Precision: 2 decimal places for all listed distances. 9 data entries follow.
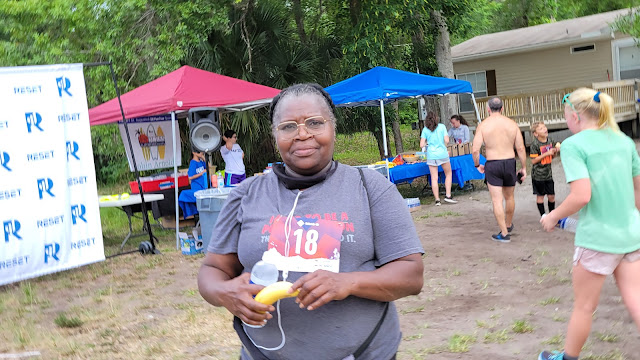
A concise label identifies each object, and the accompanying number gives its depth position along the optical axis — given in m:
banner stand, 9.54
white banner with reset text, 7.32
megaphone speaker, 10.69
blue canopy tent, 12.20
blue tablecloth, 12.74
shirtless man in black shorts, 8.38
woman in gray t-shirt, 1.91
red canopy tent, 10.14
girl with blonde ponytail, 3.60
